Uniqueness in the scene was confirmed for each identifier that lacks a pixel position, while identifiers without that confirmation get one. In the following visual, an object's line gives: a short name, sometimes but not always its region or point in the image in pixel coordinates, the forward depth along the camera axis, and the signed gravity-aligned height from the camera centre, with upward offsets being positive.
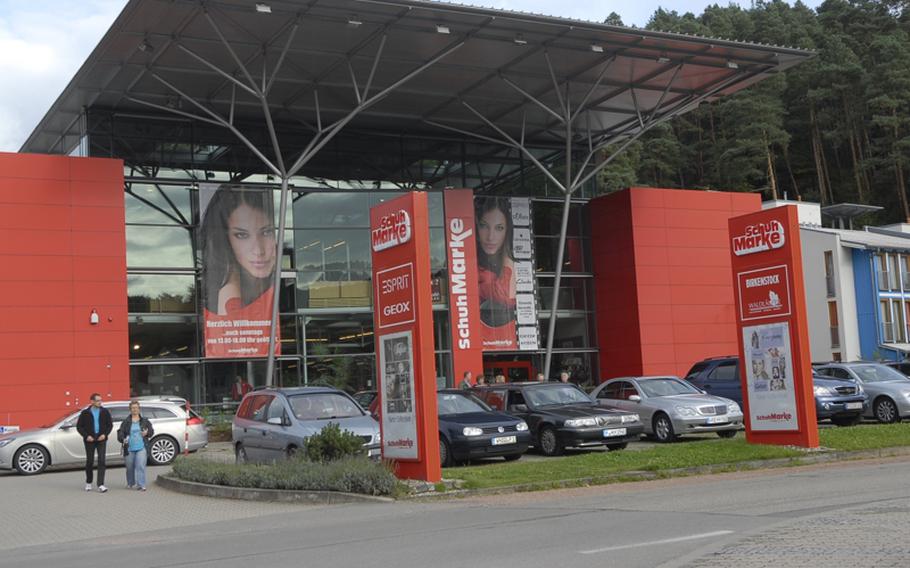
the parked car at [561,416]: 20.55 -0.85
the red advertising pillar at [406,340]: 15.88 +0.65
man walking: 18.09 -0.53
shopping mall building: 31.59 +7.29
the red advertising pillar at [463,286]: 39.06 +3.43
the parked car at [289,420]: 18.50 -0.59
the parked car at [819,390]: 24.48 -0.68
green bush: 16.59 -0.93
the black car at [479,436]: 19.30 -1.06
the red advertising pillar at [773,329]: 18.53 +0.59
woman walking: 18.17 -0.71
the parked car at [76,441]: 22.92 -0.91
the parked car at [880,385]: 25.09 -0.69
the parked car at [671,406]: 22.48 -0.84
